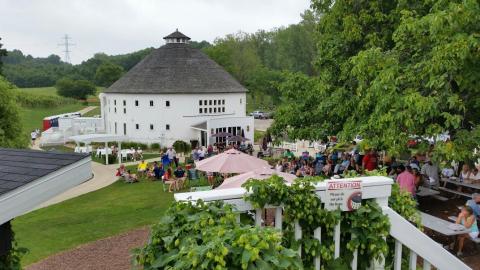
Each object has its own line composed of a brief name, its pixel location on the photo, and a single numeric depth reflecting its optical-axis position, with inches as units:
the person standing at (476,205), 389.1
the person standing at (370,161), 621.6
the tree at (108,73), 3828.7
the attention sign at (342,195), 126.1
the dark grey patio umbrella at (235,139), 1236.5
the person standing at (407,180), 458.0
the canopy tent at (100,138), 1171.9
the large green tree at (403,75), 354.9
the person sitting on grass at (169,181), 780.4
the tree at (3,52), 1437.0
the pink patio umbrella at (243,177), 406.1
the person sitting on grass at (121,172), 971.6
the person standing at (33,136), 1683.3
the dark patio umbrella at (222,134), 1342.5
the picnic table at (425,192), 498.4
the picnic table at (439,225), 344.8
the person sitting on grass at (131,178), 922.7
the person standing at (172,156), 1031.6
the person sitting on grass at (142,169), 966.4
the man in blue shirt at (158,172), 927.7
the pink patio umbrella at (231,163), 608.7
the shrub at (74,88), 3437.5
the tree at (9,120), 962.7
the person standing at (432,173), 556.7
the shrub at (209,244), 93.2
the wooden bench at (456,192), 510.8
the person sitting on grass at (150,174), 938.1
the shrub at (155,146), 1531.7
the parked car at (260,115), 2551.7
